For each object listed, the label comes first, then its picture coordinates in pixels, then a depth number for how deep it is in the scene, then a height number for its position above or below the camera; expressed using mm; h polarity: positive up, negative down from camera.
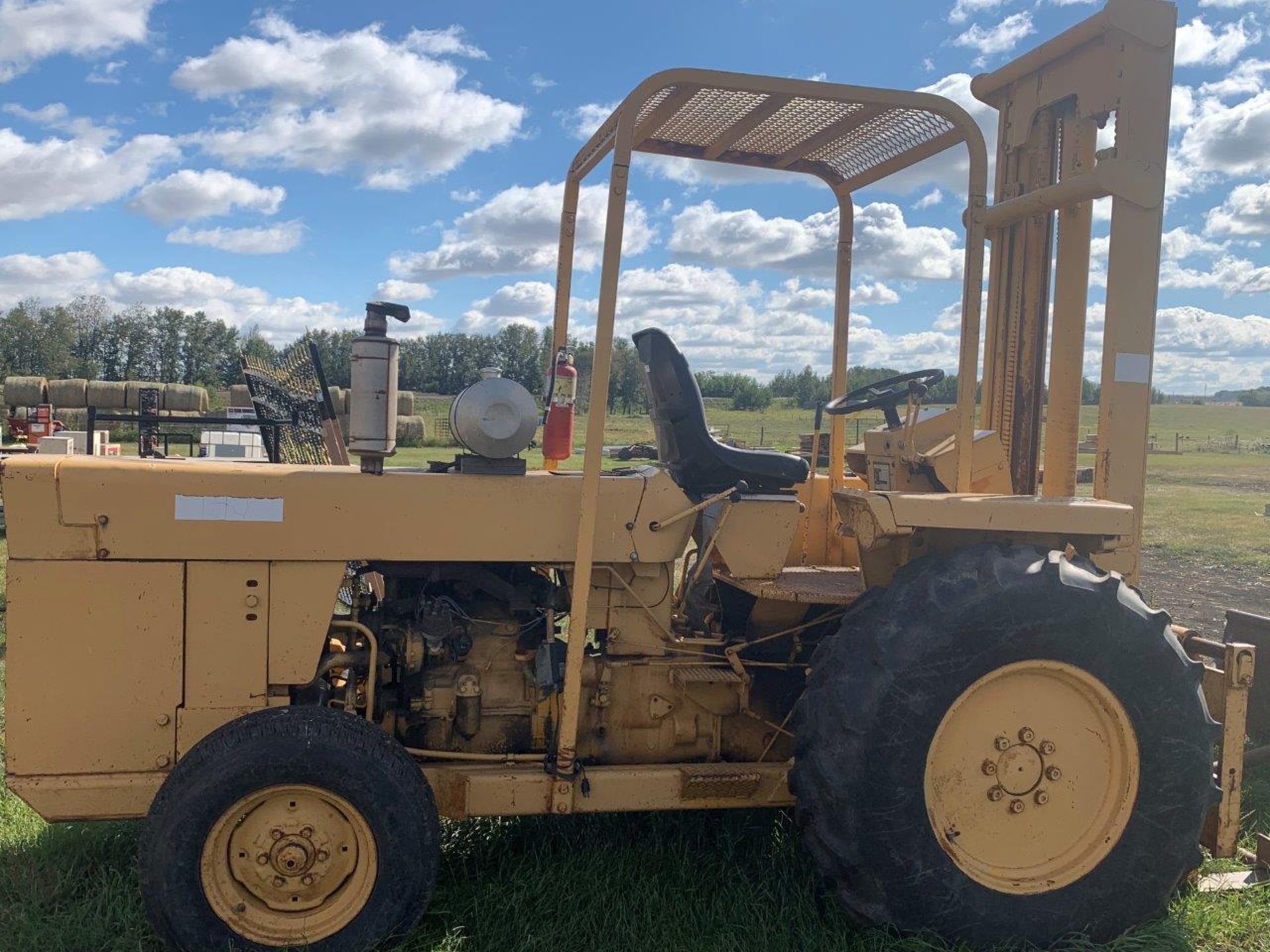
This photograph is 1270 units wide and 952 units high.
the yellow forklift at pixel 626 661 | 3492 -865
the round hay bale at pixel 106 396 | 30570 +532
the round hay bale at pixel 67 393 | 30625 +574
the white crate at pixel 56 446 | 13648 -481
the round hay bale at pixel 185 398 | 32938 +624
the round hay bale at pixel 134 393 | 29814 +669
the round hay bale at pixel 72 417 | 27066 -161
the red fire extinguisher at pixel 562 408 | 3865 +94
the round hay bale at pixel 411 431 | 34688 -194
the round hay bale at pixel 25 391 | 29281 +550
